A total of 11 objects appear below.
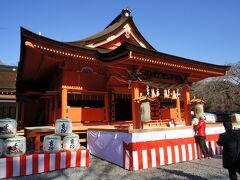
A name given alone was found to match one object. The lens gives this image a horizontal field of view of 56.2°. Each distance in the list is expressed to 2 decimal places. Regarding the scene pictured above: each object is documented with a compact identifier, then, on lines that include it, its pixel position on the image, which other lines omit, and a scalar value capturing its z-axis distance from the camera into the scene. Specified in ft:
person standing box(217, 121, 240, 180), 14.34
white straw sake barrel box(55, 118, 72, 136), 25.03
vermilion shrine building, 28.27
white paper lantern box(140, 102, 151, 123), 26.86
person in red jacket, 25.77
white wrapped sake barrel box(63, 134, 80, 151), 23.76
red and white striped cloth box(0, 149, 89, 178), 19.88
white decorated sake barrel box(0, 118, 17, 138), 22.07
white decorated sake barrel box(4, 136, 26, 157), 20.54
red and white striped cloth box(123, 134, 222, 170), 21.06
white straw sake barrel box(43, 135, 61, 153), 22.41
